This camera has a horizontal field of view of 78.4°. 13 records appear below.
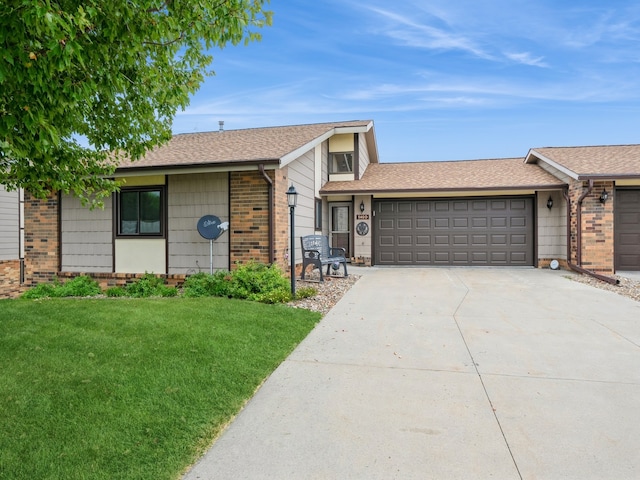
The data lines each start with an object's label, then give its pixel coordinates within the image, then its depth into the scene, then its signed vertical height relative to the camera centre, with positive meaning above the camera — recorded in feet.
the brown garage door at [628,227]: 34.91 +0.90
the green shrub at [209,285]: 24.36 -3.08
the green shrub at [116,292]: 26.96 -3.82
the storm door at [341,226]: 43.11 +1.22
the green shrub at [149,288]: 26.08 -3.50
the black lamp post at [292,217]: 23.07 +1.18
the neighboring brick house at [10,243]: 44.06 -0.68
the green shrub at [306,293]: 23.34 -3.35
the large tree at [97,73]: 8.35 +4.49
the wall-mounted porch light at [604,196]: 32.91 +3.46
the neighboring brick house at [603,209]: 33.15 +2.48
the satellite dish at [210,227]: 27.14 +0.70
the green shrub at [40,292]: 27.70 -3.95
